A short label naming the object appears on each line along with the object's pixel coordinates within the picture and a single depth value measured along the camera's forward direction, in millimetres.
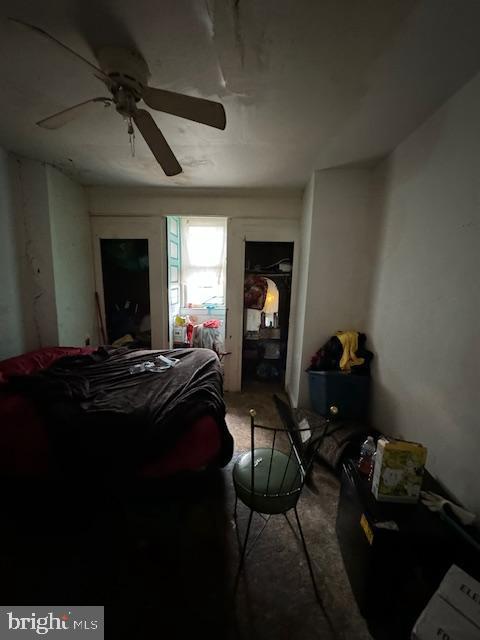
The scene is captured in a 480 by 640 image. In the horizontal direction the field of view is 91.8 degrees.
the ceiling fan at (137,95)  1049
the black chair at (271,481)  1119
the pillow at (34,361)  1732
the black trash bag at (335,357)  2057
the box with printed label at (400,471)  1021
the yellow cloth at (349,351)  2082
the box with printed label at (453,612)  750
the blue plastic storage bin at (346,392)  2027
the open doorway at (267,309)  3009
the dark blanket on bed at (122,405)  1221
